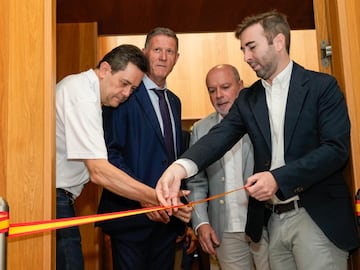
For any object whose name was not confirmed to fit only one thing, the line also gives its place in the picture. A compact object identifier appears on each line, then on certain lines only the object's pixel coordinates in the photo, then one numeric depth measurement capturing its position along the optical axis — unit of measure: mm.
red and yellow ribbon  1549
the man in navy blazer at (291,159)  1865
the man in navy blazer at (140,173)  2611
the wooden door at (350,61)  2084
